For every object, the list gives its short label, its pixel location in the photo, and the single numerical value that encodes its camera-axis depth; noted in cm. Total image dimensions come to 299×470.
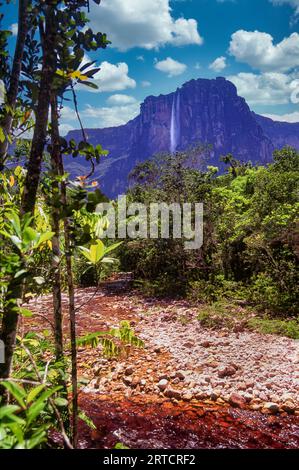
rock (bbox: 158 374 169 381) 605
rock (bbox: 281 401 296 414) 502
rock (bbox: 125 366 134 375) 626
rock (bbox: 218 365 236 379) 601
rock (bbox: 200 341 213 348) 723
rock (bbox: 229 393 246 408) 524
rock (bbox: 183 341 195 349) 731
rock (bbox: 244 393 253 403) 534
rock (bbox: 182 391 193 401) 543
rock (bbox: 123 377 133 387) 595
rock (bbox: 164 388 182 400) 550
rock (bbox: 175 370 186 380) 604
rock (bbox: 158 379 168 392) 574
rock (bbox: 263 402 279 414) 504
